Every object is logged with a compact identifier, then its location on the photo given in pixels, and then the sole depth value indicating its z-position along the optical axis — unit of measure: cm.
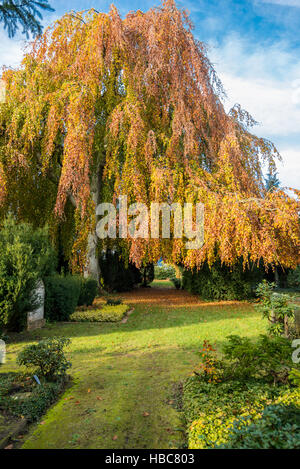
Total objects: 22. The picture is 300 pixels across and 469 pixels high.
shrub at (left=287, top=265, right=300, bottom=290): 1468
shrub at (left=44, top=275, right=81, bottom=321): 909
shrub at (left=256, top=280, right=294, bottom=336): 668
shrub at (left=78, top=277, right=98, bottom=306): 1107
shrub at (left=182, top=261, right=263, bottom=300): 1290
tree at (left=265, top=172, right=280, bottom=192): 2534
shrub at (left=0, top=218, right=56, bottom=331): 691
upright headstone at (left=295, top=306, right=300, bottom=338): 630
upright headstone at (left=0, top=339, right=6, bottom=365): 539
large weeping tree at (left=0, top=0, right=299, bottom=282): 983
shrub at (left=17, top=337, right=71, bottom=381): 423
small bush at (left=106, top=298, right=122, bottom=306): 1202
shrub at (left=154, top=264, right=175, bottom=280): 2995
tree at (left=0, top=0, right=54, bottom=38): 436
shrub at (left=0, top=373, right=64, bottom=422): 339
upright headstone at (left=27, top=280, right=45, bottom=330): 812
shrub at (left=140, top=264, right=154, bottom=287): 2222
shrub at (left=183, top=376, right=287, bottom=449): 267
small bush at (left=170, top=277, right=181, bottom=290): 2148
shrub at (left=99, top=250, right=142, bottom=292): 1669
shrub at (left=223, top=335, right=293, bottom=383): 383
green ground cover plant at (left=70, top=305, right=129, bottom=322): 940
